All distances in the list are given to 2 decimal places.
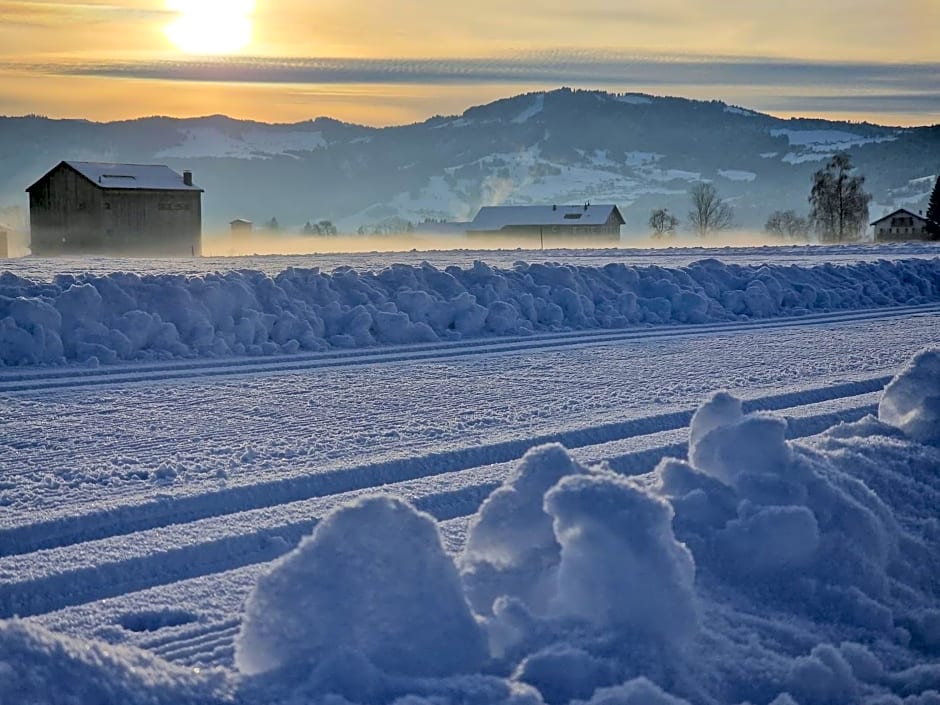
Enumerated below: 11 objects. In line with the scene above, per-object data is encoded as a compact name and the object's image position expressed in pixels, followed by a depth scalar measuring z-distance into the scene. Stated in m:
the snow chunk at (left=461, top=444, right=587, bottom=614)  4.00
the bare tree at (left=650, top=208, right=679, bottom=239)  118.86
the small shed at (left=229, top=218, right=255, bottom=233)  82.12
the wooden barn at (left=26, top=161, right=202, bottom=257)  57.56
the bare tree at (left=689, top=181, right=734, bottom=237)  118.88
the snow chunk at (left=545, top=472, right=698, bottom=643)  3.71
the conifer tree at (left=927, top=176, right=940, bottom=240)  96.81
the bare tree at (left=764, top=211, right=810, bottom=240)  124.71
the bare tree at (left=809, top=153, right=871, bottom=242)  102.25
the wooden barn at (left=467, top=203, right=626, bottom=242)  105.88
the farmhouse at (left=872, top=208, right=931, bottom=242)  109.31
